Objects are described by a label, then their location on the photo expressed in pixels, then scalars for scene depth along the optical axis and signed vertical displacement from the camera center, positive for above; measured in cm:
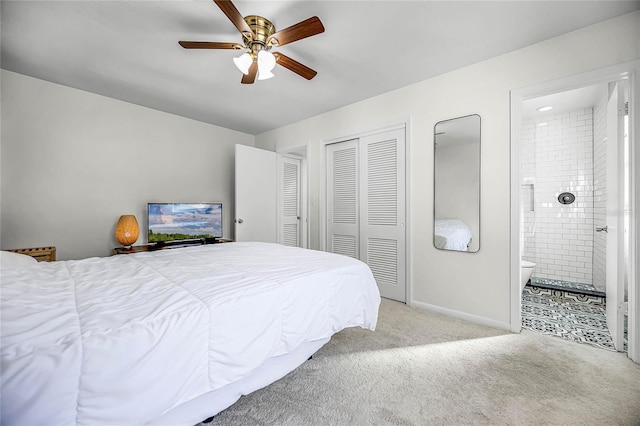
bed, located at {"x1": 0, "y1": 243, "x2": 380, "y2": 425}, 78 -45
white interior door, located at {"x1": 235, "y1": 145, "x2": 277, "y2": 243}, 409 +31
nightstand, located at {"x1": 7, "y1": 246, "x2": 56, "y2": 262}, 262 -40
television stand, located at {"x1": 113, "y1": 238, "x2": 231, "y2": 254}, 322 -43
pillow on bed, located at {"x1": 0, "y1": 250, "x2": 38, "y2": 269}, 151 -29
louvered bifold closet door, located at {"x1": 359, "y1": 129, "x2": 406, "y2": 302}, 324 +5
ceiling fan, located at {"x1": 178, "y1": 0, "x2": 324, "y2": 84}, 173 +124
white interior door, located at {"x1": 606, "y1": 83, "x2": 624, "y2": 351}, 209 -2
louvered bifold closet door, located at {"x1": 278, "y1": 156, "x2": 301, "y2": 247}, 466 +25
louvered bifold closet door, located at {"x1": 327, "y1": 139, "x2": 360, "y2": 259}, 374 +22
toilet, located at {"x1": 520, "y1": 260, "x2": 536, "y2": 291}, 322 -69
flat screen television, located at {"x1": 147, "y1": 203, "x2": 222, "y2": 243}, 358 -11
